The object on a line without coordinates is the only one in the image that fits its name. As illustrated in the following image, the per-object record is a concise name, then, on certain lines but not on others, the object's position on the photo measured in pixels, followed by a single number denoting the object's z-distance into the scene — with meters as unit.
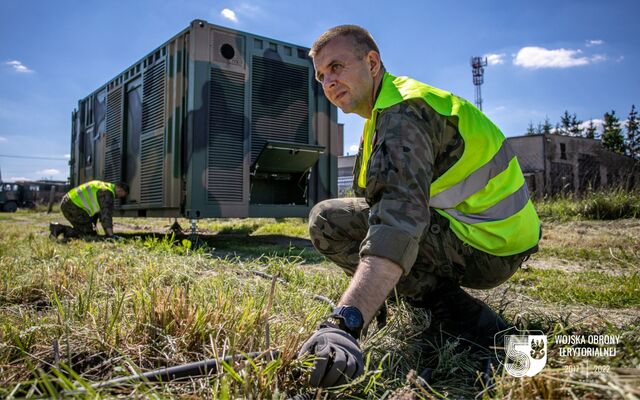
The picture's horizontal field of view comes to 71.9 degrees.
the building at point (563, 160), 14.16
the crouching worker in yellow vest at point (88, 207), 6.52
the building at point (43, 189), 25.45
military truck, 23.17
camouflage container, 5.62
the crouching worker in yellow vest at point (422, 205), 1.34
